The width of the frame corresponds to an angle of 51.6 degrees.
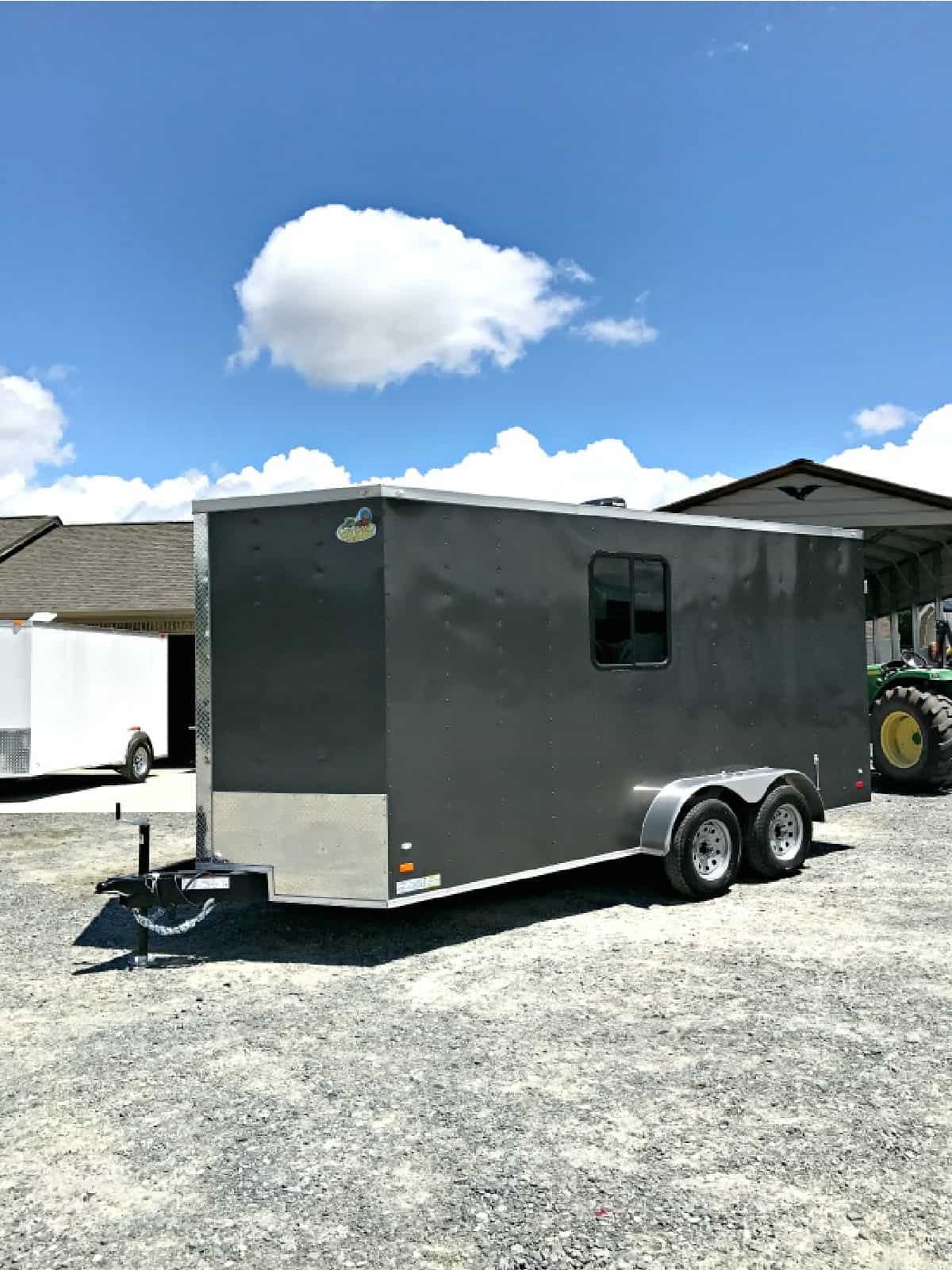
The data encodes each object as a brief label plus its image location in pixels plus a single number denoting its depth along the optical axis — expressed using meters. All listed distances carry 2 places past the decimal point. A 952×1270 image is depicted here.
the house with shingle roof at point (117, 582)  20.94
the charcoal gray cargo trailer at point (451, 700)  6.55
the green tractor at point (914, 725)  13.18
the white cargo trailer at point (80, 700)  14.66
